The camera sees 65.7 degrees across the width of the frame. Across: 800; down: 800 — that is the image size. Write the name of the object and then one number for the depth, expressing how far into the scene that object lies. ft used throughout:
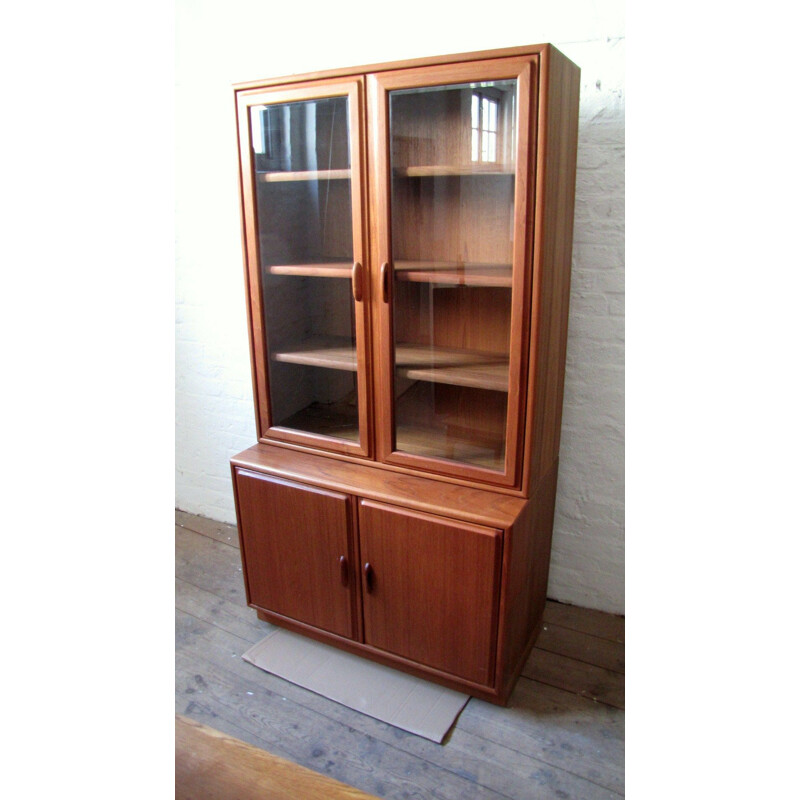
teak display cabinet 5.02
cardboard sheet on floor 5.69
